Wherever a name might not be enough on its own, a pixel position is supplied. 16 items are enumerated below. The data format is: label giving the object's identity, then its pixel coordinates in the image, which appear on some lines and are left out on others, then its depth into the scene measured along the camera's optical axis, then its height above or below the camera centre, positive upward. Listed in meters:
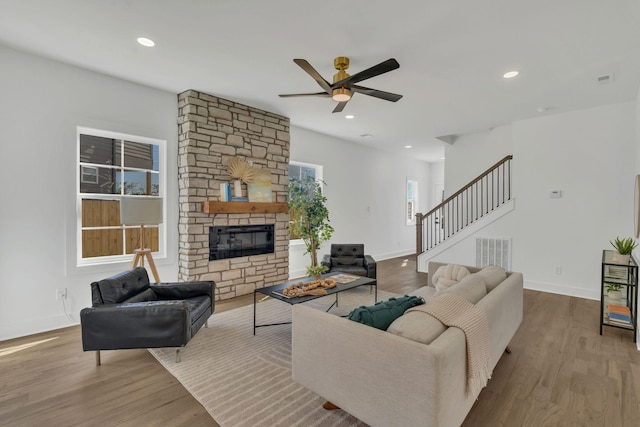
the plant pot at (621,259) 3.22 -0.50
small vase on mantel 4.66 +0.36
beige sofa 1.37 -0.82
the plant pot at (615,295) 3.36 -0.92
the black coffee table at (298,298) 2.99 -0.85
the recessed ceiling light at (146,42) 2.86 +1.62
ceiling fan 2.56 +1.22
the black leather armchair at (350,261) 4.89 -0.85
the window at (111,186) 3.68 +0.32
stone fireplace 4.21 +0.57
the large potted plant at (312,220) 4.19 -0.12
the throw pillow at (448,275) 3.05 -0.66
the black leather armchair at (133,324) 2.50 -0.94
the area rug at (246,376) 1.97 -1.33
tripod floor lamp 3.34 -0.04
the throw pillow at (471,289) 2.10 -0.56
